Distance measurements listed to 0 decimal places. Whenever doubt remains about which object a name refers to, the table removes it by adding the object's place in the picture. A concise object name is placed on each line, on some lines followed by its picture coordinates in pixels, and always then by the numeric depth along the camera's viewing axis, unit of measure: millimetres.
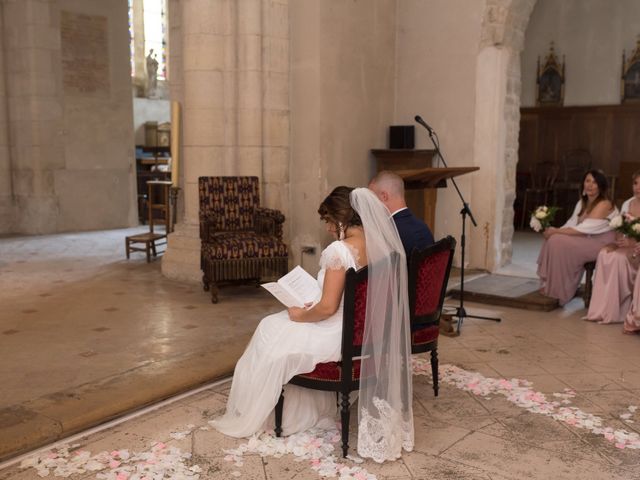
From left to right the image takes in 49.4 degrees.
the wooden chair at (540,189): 11219
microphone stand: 5422
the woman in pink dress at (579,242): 6129
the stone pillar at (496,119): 7328
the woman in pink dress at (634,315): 5207
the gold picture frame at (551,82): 11719
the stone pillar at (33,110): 10438
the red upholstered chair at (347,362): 3070
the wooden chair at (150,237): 8047
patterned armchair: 6176
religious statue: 14345
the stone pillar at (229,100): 6836
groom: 4004
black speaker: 7867
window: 14336
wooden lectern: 7734
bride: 3111
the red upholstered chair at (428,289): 3553
